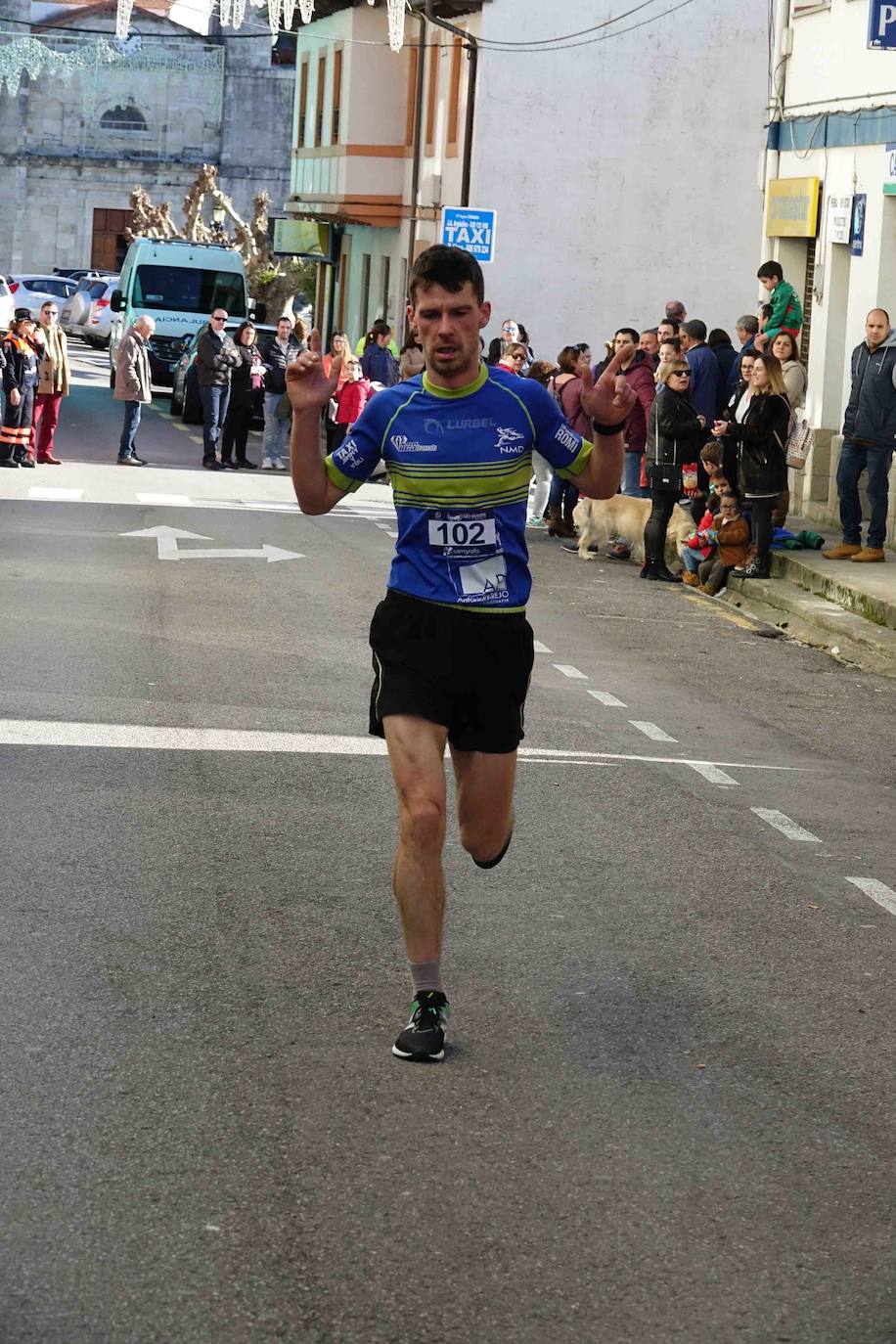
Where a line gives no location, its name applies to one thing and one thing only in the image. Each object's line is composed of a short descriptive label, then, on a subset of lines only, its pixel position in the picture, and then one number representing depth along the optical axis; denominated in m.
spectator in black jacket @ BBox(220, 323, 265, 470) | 28.38
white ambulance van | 42.53
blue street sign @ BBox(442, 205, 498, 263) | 32.59
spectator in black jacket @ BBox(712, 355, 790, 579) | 17.42
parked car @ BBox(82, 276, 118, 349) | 61.44
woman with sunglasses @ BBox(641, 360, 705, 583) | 18.33
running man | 5.64
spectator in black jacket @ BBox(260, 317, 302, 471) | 28.30
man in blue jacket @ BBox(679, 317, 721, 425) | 20.59
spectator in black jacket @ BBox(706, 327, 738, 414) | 21.05
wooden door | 87.06
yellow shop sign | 24.72
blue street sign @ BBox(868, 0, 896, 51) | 18.69
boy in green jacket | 20.47
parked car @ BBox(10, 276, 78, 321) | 63.34
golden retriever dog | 19.17
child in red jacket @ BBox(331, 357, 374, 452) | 26.75
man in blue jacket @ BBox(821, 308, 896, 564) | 17.88
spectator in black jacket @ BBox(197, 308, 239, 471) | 27.72
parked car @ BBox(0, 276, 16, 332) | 39.57
